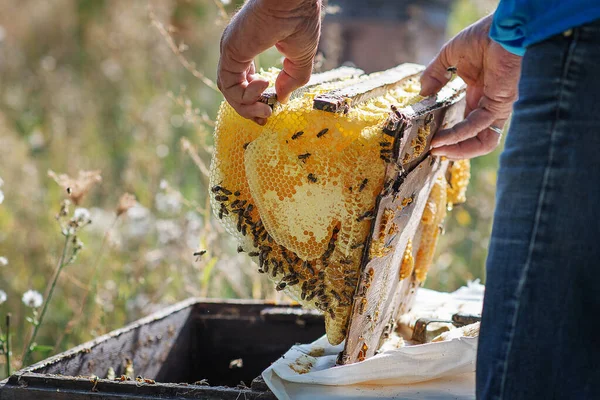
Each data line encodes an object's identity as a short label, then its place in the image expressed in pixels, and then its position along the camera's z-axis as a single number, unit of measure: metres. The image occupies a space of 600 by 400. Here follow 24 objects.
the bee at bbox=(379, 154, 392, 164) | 2.23
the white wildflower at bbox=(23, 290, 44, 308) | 2.59
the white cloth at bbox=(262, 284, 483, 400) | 2.25
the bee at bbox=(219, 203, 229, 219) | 2.30
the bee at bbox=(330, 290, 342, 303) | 2.28
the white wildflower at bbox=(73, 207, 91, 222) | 2.57
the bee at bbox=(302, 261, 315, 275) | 2.28
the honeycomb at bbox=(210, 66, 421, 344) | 2.24
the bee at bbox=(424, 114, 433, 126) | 2.29
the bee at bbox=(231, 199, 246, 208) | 2.30
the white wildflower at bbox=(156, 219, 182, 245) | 3.16
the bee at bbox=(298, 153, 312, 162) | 2.23
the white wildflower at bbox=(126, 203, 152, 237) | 3.32
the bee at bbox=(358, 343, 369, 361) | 2.33
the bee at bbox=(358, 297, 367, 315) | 2.28
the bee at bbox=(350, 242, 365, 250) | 2.25
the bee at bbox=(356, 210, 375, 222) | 2.23
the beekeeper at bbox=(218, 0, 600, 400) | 2.08
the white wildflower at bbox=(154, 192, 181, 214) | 3.35
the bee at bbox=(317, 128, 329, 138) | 2.23
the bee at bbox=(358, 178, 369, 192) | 2.23
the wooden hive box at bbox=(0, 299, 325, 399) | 2.54
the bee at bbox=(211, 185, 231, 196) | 2.29
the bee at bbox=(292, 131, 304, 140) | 2.24
